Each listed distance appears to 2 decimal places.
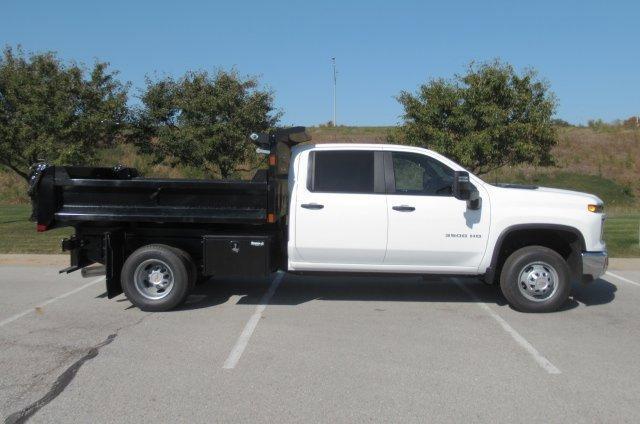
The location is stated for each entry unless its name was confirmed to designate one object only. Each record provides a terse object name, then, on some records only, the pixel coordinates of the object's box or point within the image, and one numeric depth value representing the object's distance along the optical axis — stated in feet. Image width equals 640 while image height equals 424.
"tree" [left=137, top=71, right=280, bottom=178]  51.03
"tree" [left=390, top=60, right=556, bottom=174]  49.52
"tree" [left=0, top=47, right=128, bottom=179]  48.98
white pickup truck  24.20
